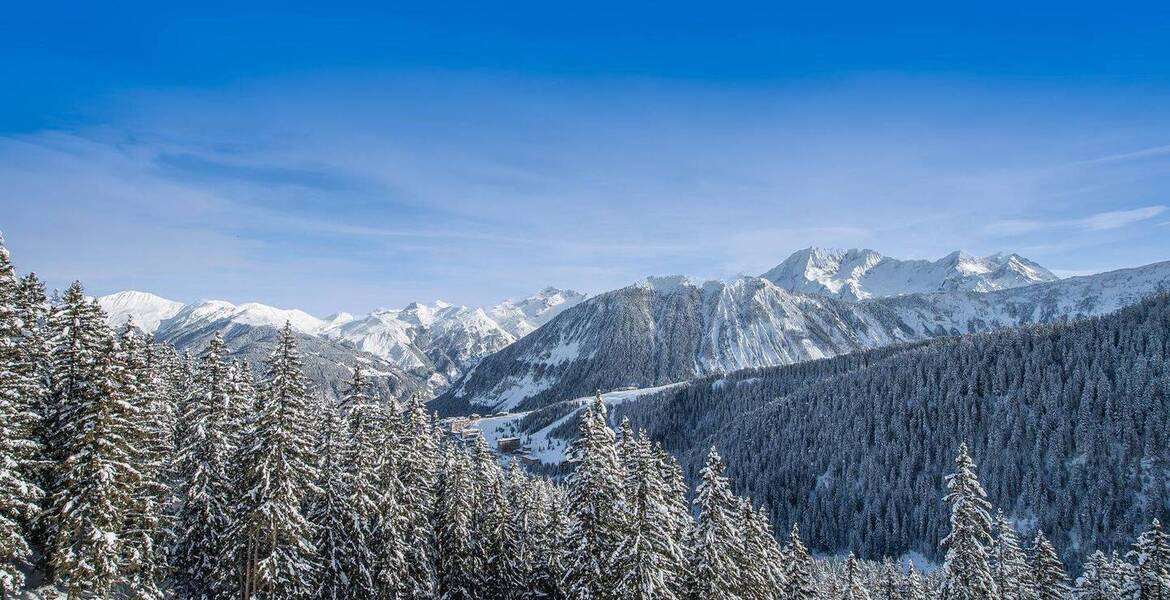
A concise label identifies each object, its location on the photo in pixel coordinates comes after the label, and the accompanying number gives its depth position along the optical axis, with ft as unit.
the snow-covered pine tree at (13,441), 77.71
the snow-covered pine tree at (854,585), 169.68
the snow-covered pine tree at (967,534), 117.60
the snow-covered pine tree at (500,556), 139.33
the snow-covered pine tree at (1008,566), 135.74
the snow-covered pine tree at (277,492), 103.91
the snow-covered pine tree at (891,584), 199.82
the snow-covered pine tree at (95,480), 85.30
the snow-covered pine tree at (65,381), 89.30
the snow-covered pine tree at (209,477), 114.11
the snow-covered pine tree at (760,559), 112.27
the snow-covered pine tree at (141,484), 92.27
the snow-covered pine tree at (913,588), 184.85
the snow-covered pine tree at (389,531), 115.75
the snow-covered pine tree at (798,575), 141.08
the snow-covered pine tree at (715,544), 102.68
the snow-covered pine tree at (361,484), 113.39
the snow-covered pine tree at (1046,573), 152.46
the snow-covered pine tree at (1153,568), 128.26
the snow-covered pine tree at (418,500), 122.01
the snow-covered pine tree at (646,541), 94.89
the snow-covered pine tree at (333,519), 114.21
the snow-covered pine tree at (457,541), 133.59
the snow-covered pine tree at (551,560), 107.28
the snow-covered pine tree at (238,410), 116.60
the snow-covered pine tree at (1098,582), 152.97
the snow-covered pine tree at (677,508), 103.50
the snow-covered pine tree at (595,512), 97.14
